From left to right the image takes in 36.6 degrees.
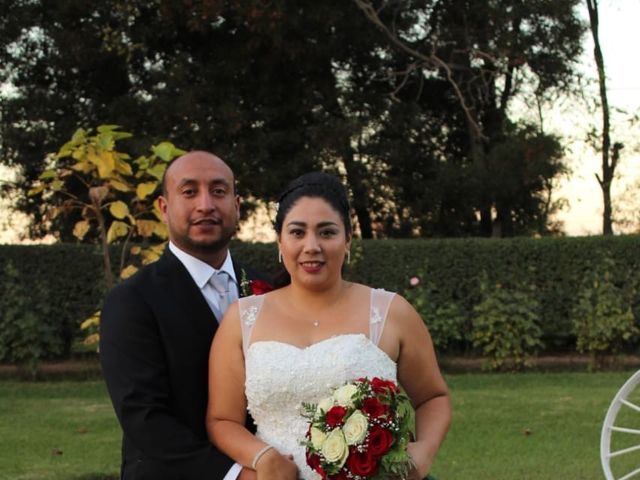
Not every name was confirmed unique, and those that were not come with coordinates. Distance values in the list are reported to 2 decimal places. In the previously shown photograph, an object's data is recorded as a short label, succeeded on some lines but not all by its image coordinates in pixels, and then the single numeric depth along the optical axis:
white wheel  5.23
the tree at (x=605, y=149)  15.74
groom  3.05
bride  3.02
